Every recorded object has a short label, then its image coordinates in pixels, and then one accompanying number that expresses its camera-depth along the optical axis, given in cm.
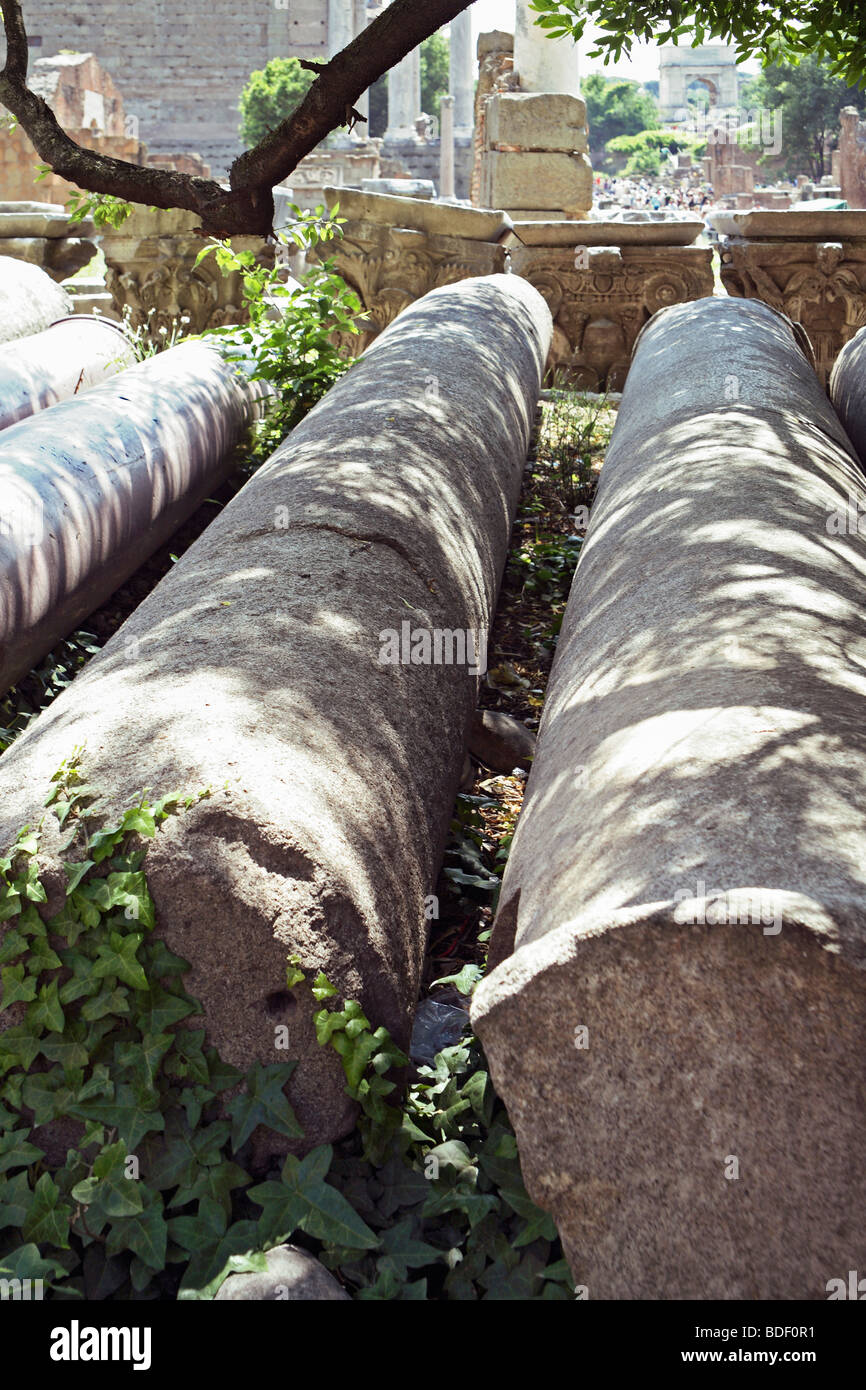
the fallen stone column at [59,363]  582
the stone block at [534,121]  1151
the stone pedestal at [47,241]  1057
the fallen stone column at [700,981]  145
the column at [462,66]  4103
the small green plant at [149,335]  734
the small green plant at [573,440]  626
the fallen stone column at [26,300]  747
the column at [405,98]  3753
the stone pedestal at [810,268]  901
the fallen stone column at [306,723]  194
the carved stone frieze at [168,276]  898
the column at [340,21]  3909
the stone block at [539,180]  1154
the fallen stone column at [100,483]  402
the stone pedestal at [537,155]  1152
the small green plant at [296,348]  641
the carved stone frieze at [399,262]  877
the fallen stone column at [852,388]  566
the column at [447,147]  3688
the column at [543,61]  1200
